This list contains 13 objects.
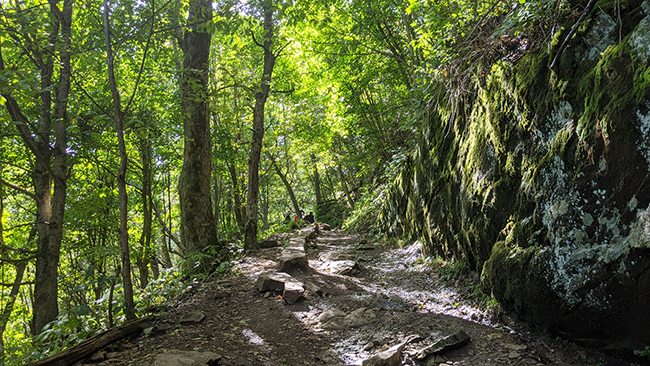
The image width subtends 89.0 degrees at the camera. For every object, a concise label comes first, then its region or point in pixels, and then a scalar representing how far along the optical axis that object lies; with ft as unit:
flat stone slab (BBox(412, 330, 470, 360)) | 10.58
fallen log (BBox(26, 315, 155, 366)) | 9.80
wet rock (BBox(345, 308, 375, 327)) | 14.03
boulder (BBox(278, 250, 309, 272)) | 21.65
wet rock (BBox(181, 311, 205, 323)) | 14.68
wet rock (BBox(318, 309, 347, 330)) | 14.11
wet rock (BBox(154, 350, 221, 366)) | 9.65
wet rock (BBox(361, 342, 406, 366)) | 9.89
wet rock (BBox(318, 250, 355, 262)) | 26.02
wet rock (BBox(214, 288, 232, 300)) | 17.92
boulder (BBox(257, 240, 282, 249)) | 31.17
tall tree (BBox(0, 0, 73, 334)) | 19.95
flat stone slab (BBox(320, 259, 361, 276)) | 22.00
